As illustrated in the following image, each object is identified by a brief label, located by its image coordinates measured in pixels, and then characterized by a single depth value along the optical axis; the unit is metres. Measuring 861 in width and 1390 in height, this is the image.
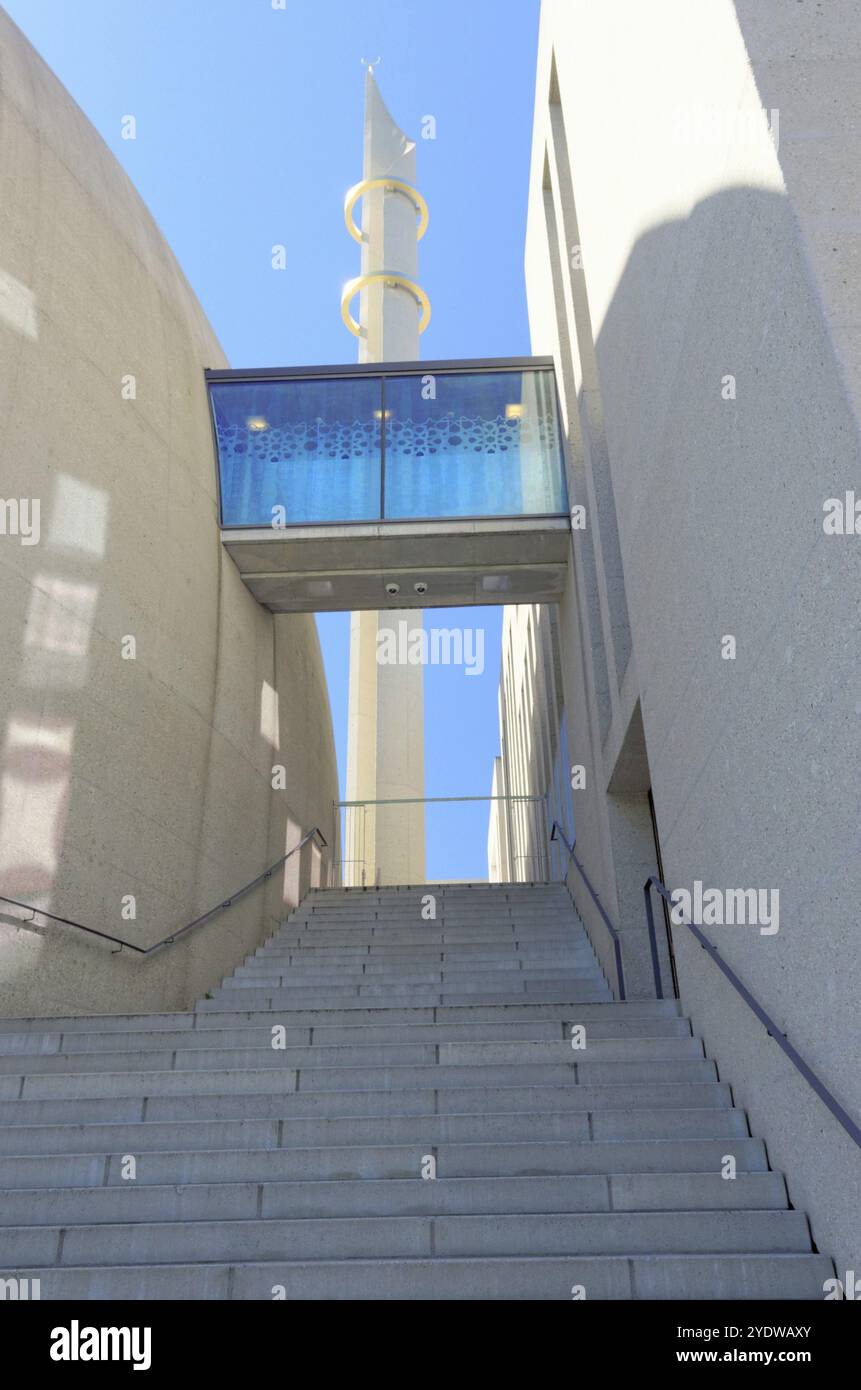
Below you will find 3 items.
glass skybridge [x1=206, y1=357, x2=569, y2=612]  10.59
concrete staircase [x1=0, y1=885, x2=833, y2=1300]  3.47
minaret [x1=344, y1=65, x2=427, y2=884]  19.14
